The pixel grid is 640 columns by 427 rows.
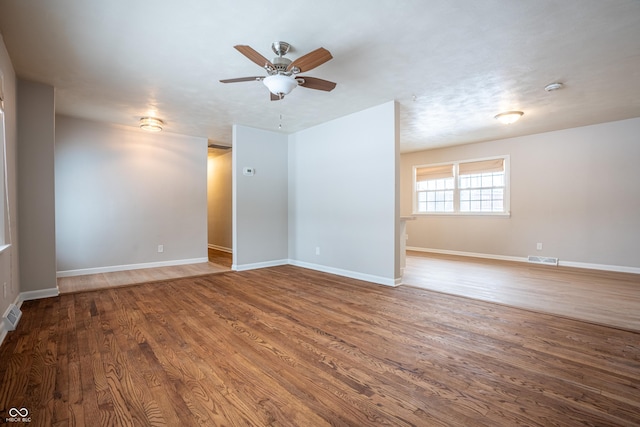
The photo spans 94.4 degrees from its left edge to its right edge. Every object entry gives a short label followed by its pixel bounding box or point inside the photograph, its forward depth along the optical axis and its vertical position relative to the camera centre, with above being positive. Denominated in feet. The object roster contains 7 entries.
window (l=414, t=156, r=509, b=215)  21.75 +1.67
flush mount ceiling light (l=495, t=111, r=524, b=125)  15.11 +4.75
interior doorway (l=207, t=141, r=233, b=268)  24.99 +0.58
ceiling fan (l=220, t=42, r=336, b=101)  8.07 +4.08
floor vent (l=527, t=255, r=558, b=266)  19.17 -3.42
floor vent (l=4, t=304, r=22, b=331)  8.69 -3.34
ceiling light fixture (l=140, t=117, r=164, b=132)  16.15 +4.66
